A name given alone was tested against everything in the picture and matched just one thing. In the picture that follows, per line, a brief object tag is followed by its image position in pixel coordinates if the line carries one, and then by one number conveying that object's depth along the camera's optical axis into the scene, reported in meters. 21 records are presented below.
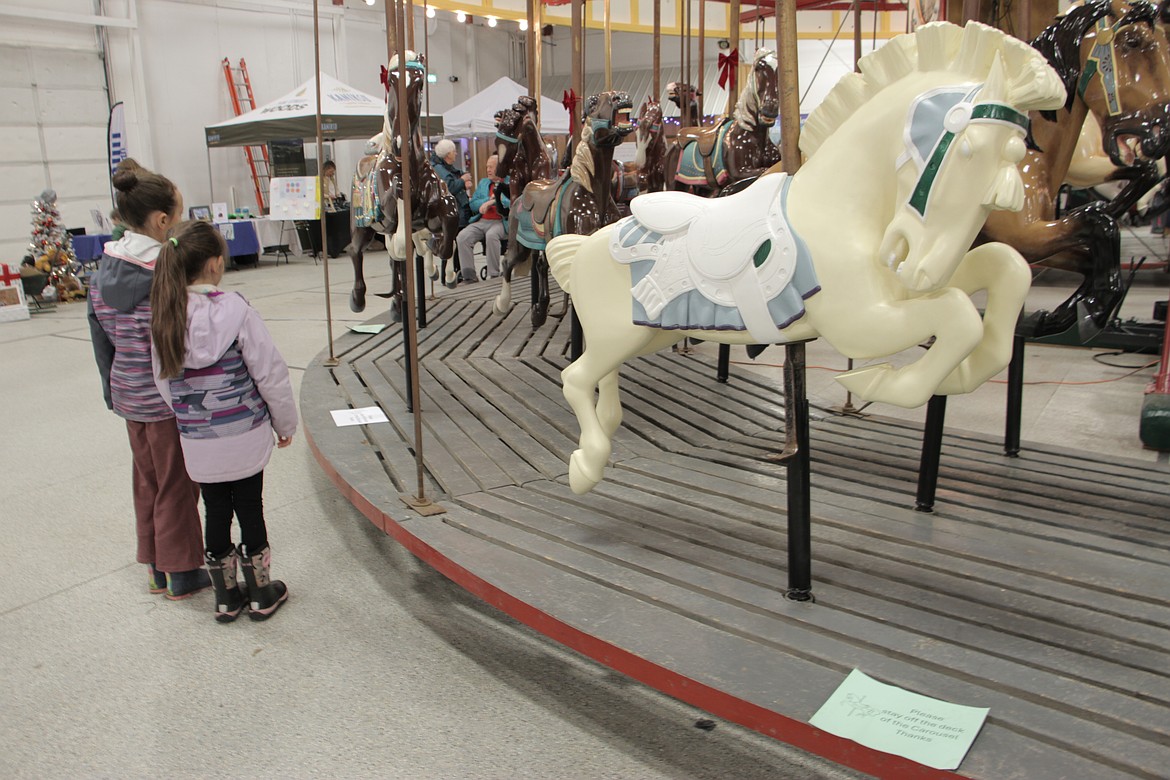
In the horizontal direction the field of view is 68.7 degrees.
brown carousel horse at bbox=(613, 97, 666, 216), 6.07
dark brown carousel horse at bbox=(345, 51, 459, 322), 4.77
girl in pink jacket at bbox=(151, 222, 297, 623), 2.54
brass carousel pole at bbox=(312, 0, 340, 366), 4.72
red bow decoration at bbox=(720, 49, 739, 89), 6.43
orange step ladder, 13.04
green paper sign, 1.66
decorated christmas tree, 8.96
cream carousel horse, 1.94
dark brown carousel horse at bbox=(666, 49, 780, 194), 5.89
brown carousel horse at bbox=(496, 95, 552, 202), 5.96
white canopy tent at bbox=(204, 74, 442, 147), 10.65
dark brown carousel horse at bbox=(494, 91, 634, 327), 4.49
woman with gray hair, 8.88
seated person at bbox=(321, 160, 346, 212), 13.14
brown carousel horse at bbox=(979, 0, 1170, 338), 3.03
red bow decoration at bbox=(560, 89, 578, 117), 5.31
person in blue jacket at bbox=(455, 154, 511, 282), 9.44
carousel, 1.92
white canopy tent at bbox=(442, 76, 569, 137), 12.00
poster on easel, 7.56
